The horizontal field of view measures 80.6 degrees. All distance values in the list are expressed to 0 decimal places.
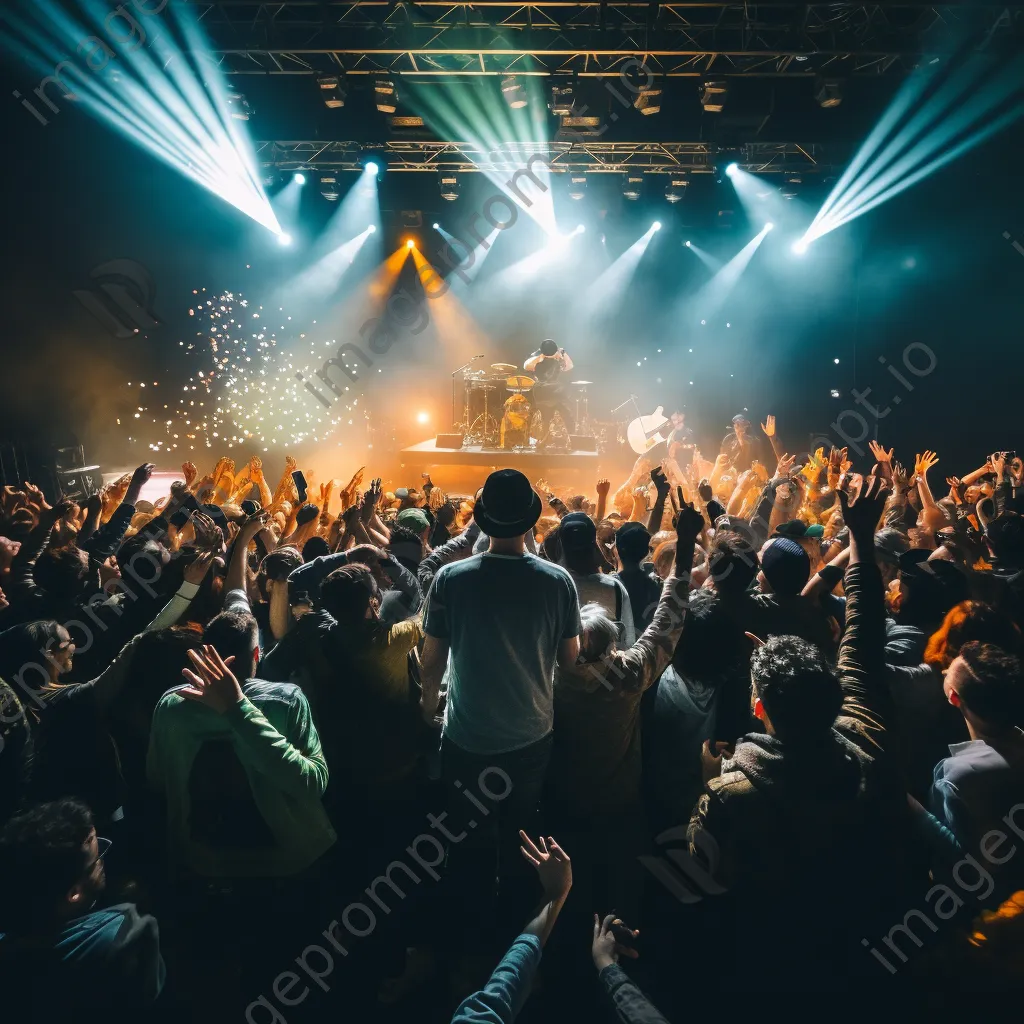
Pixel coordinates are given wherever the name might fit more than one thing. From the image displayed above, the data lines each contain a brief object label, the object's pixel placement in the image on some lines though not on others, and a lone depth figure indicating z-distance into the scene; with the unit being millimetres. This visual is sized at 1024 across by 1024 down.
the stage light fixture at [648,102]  8023
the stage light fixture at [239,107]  8461
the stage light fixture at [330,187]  11414
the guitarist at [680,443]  11125
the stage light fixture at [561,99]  8195
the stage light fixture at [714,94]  7789
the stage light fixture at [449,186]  11500
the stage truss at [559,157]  10242
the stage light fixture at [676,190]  11055
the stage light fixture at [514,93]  7938
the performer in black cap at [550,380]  13359
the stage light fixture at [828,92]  7750
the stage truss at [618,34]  6914
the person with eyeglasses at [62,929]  1149
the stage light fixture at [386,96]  8109
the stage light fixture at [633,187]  11383
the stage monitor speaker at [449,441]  13426
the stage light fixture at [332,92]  8031
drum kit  13562
